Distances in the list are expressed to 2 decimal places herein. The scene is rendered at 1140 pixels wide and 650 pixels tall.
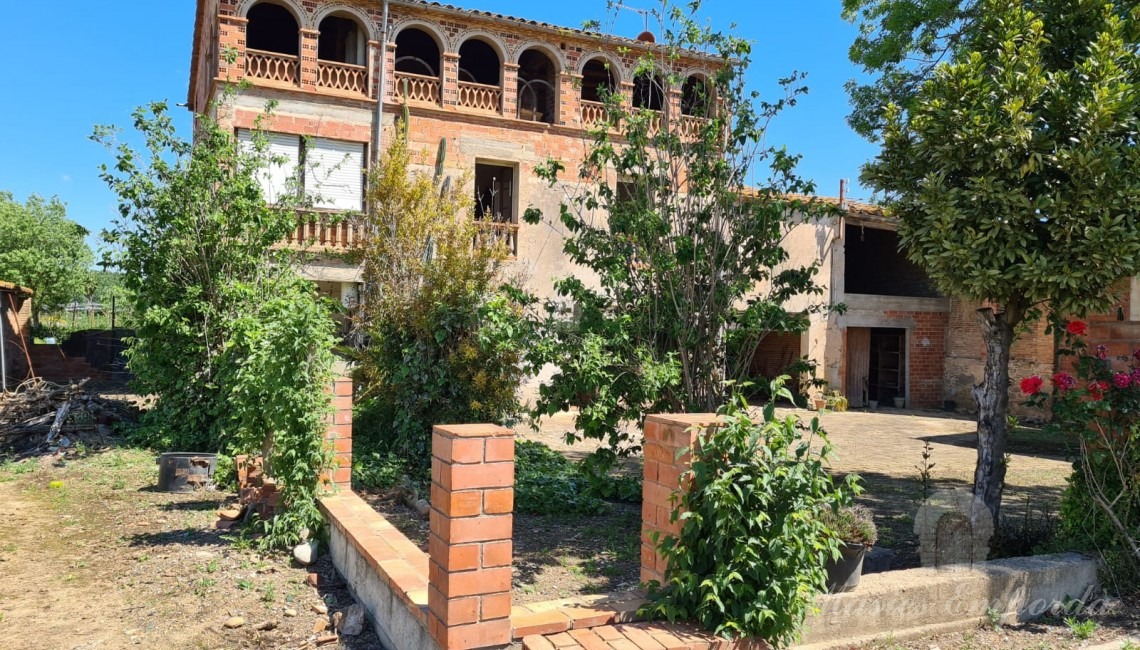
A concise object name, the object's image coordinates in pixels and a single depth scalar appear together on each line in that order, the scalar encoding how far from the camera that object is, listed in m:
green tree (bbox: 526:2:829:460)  6.26
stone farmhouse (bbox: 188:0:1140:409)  14.44
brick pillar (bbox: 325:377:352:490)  6.03
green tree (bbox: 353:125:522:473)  8.75
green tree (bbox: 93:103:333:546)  9.77
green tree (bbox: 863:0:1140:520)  4.84
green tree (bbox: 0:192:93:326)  27.19
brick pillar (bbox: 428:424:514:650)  3.28
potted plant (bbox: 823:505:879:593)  4.17
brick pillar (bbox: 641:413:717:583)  3.53
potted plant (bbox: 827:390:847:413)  18.95
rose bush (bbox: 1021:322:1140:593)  5.14
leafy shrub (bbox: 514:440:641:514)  7.08
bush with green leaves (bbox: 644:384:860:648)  3.26
